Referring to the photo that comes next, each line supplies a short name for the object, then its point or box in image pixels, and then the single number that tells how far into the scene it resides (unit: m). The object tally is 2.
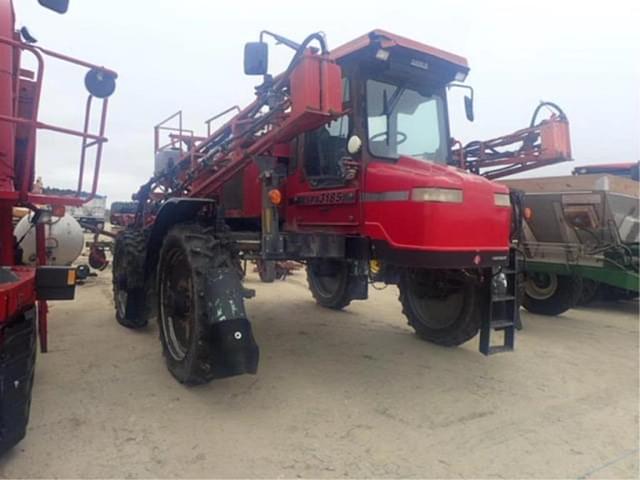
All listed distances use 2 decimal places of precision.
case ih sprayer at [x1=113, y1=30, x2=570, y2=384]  3.22
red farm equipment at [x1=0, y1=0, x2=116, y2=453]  2.31
